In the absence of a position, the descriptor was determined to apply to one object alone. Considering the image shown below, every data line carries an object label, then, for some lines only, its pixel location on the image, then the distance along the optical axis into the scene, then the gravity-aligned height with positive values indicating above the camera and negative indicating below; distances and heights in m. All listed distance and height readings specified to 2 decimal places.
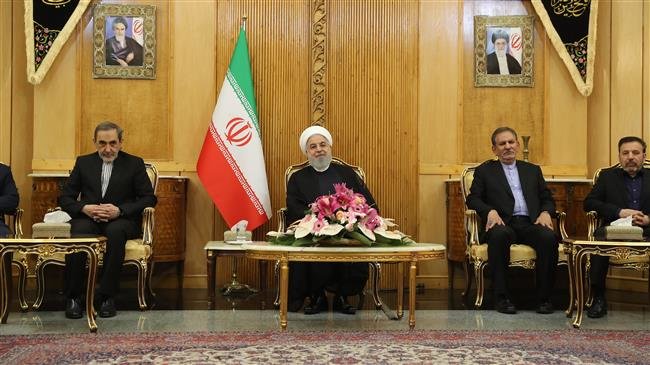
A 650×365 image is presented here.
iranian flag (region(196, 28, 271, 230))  6.44 +0.12
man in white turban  5.35 -0.29
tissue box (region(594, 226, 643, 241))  4.80 -0.35
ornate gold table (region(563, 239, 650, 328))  4.62 -0.44
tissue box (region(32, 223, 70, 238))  4.62 -0.35
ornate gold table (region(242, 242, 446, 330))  4.46 -0.47
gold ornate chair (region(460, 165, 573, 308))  5.51 -0.53
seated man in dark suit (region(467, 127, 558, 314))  5.44 -0.26
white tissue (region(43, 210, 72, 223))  4.90 -0.30
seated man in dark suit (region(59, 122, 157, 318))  5.20 -0.23
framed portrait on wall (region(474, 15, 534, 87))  6.92 +1.13
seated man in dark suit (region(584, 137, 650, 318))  5.55 -0.10
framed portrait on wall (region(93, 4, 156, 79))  6.69 +1.14
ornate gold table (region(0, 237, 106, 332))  4.45 -0.45
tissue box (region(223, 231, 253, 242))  5.71 -0.47
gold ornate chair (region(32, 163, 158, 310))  5.35 -0.60
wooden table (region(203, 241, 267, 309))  5.36 -0.57
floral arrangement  4.59 -0.30
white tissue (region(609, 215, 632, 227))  5.02 -0.29
